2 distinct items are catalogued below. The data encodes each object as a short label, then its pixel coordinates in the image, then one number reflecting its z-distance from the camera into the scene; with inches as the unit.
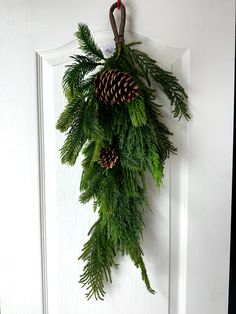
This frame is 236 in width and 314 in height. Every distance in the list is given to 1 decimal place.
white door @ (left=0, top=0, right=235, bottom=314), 32.9
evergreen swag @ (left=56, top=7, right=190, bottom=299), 27.5
